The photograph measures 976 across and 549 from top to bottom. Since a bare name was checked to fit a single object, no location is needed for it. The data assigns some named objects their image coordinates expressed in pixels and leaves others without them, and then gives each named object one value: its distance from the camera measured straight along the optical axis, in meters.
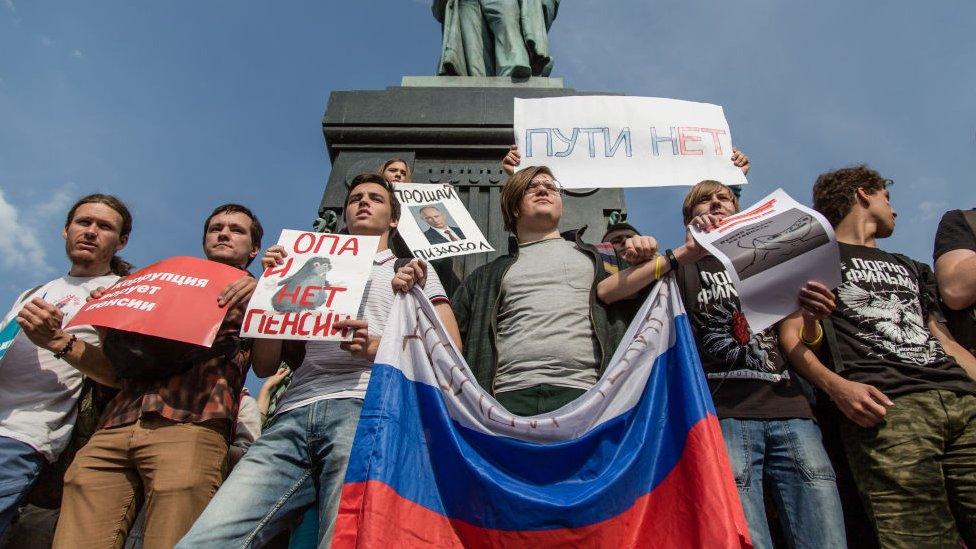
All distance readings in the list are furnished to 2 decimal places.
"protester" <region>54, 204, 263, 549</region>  2.62
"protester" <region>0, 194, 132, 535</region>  2.89
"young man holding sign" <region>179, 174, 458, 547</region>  2.42
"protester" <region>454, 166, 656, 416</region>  2.71
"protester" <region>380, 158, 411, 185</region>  4.64
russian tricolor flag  2.30
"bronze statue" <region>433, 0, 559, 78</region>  7.44
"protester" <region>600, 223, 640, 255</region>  3.98
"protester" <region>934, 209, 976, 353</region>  3.11
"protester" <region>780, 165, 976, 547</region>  2.60
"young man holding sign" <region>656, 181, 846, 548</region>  2.55
